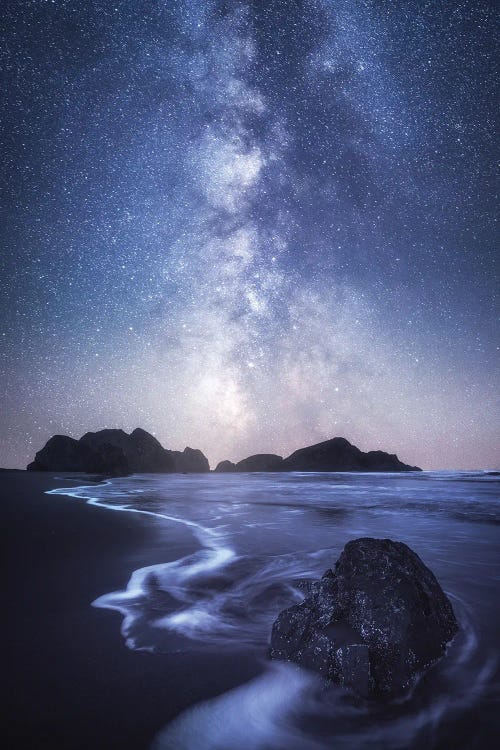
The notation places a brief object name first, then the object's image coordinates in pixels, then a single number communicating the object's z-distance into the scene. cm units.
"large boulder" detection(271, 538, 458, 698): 192
